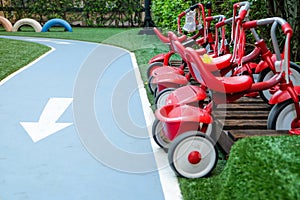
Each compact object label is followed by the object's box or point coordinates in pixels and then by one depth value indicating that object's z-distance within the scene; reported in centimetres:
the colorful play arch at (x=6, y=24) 1612
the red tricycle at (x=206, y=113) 300
